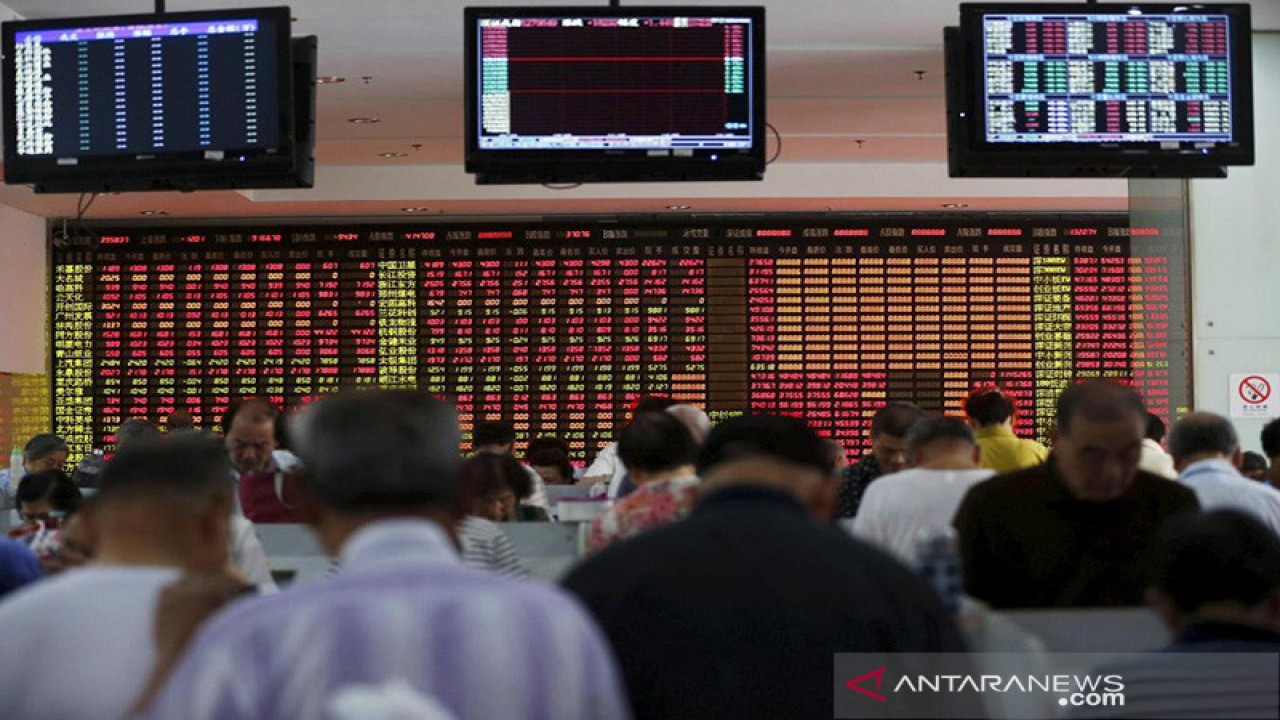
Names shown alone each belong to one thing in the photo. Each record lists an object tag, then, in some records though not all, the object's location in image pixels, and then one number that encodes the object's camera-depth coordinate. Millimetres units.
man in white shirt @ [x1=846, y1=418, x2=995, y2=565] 5102
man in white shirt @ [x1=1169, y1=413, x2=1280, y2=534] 5680
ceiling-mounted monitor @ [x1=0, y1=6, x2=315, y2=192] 7371
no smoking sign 9031
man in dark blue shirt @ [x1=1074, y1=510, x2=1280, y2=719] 2461
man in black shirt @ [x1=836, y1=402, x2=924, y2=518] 6926
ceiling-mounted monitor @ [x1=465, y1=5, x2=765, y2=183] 7426
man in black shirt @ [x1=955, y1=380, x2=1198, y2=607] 3818
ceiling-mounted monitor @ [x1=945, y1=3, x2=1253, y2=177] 7484
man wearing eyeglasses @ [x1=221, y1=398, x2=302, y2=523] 6195
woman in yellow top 7355
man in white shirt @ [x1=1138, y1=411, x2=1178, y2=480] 7350
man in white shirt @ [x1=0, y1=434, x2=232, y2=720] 2379
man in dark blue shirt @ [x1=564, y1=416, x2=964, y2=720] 2787
